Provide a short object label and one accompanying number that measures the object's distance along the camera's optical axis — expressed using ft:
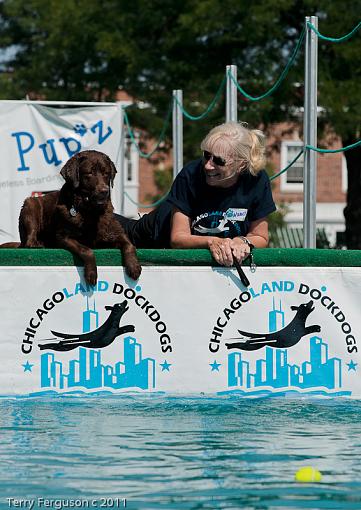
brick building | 158.30
